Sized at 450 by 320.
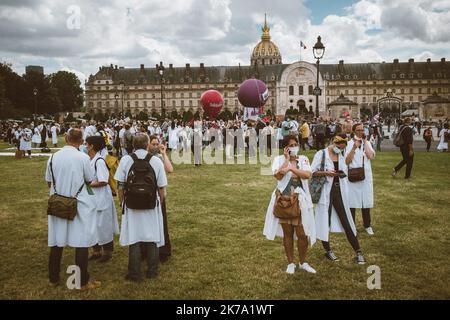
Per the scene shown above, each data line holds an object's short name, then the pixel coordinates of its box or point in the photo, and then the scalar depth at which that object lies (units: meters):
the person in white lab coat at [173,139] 23.56
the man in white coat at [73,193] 5.15
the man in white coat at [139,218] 5.38
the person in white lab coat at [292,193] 5.50
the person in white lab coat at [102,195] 5.83
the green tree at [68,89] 99.50
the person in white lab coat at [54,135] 29.02
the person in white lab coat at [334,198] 6.02
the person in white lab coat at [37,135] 27.45
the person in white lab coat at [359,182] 7.30
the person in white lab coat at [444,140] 22.30
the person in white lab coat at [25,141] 21.41
